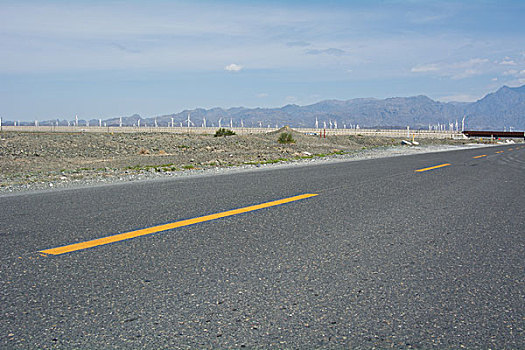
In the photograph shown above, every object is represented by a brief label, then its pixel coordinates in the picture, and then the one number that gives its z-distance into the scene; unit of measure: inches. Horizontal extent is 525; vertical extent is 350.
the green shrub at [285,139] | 1536.7
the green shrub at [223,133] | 2128.9
